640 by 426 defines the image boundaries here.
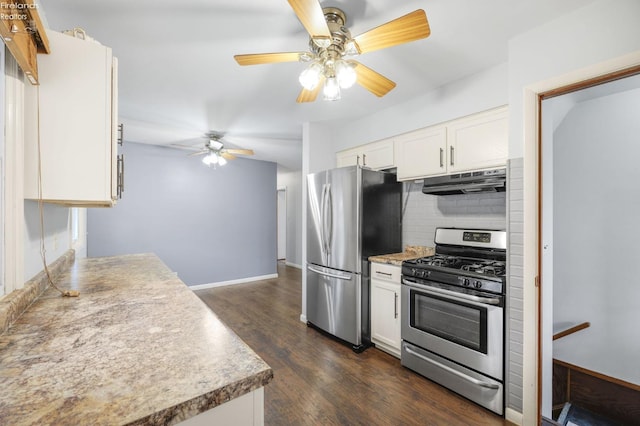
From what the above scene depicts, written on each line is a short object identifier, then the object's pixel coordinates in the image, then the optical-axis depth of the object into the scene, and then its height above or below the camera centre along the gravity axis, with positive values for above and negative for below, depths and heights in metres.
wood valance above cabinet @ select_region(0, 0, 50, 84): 0.79 +0.57
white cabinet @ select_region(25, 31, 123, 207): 1.13 +0.38
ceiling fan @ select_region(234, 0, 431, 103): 1.28 +0.89
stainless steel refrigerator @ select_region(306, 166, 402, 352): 2.79 -0.27
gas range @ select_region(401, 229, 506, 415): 1.90 -0.79
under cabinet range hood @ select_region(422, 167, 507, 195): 2.13 +0.25
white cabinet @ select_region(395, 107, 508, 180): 2.20 +0.59
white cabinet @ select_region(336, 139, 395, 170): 3.04 +0.67
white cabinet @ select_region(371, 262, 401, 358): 2.56 -0.89
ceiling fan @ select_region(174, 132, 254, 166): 3.95 +0.89
